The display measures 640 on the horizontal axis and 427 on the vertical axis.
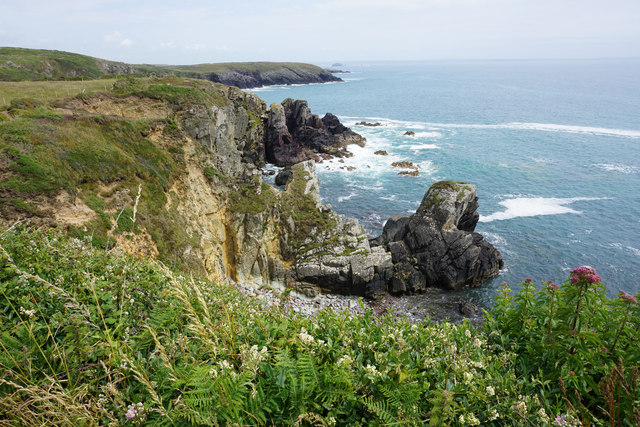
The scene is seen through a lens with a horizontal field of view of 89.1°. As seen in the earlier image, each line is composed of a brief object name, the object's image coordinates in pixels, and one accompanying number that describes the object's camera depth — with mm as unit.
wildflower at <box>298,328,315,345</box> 3965
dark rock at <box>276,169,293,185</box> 61422
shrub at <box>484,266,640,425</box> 4906
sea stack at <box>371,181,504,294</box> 37469
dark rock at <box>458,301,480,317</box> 33031
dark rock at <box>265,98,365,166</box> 74562
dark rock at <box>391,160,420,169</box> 71875
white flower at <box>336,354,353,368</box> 3709
